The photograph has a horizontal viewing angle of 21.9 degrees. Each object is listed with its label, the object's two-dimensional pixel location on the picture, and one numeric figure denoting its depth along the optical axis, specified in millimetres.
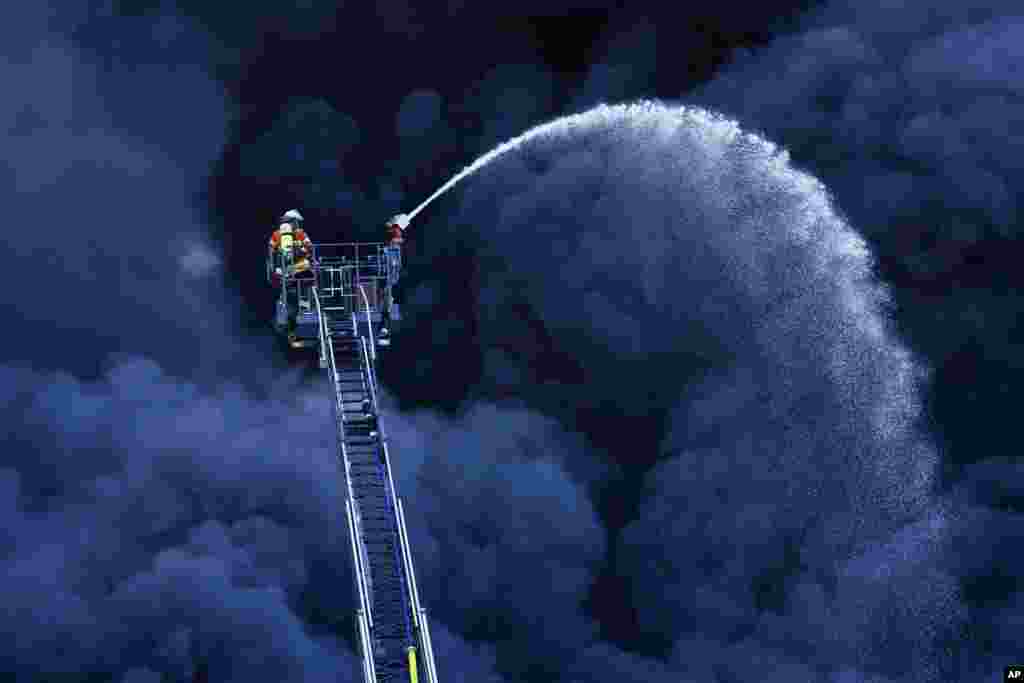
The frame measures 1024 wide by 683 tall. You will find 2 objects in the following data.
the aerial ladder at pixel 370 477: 69375
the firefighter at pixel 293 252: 76188
